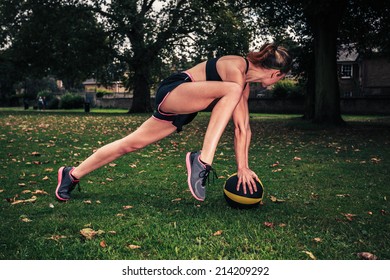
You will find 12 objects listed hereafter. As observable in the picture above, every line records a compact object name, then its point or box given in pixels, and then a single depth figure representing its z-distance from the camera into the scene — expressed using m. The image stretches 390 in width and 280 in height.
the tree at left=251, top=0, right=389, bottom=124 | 17.45
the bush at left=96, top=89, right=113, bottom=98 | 62.96
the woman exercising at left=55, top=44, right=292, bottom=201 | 4.16
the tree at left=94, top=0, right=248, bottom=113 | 31.98
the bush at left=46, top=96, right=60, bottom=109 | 49.66
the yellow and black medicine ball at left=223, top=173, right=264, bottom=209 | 4.52
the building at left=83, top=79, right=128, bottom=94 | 96.19
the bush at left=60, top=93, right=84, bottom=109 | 48.66
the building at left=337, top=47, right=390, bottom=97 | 45.99
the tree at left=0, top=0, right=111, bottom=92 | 33.06
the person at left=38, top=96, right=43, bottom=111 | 48.00
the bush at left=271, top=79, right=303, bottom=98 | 39.47
